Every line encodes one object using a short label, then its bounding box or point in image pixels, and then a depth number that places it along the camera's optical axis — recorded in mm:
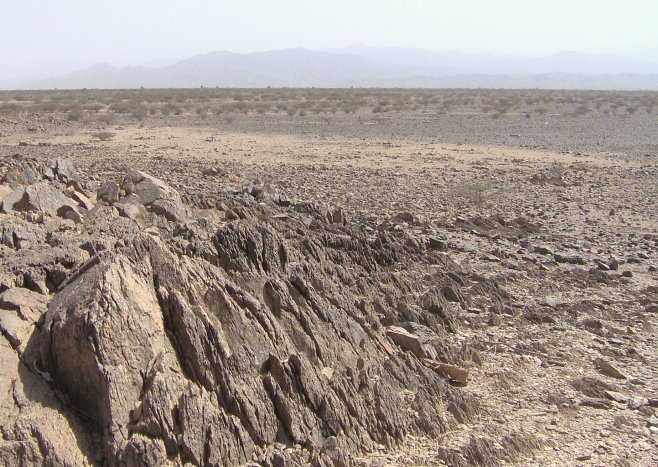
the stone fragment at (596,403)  6441
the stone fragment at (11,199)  7648
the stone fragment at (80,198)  8906
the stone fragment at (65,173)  10547
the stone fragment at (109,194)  8875
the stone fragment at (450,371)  6727
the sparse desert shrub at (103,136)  26366
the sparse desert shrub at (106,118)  33938
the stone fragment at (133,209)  7629
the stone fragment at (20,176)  9534
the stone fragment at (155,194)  8156
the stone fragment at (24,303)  4965
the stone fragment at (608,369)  7098
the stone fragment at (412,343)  7023
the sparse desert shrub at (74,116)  34688
